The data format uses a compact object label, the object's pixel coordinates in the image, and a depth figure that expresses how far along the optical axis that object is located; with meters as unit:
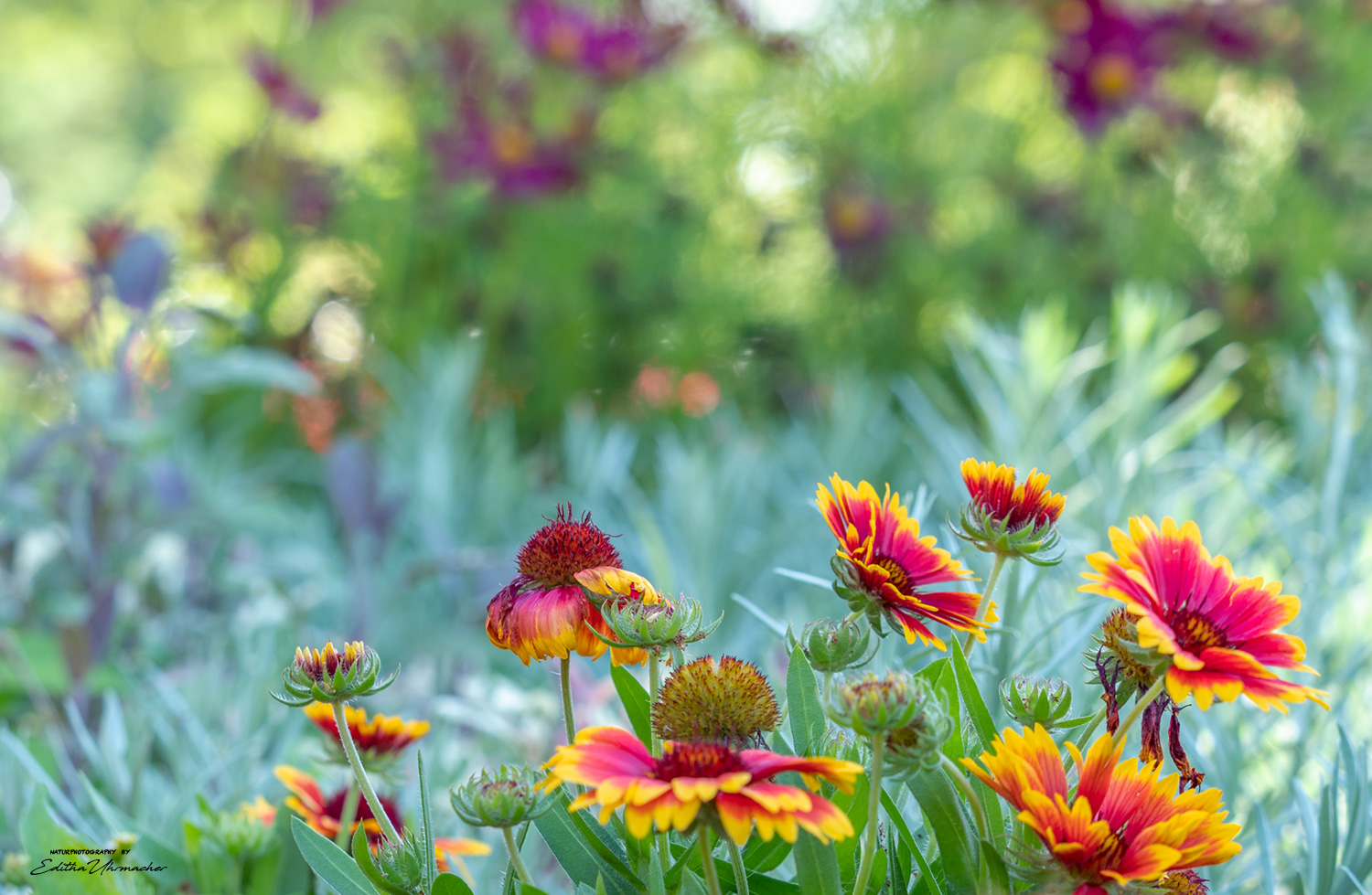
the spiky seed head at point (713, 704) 0.65
